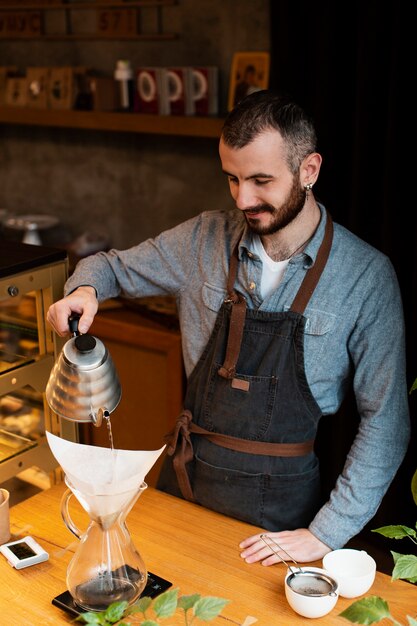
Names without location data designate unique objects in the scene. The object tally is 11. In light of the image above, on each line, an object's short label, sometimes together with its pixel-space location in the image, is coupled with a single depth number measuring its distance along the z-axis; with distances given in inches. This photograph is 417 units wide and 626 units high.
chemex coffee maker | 54.3
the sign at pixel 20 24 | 152.0
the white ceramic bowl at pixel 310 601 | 56.7
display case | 68.9
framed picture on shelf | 123.1
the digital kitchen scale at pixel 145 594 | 57.3
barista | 71.8
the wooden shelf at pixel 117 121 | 126.5
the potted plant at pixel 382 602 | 47.0
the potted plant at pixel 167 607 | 44.6
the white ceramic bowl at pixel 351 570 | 59.7
